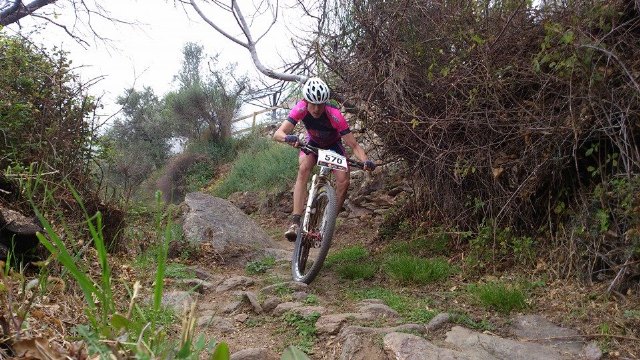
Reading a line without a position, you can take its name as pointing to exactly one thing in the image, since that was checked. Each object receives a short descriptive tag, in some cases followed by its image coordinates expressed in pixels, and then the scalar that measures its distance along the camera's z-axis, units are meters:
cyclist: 5.57
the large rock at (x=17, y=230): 3.57
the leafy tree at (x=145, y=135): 22.58
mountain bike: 5.31
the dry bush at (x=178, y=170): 19.33
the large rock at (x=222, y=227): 7.31
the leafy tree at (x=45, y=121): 4.86
